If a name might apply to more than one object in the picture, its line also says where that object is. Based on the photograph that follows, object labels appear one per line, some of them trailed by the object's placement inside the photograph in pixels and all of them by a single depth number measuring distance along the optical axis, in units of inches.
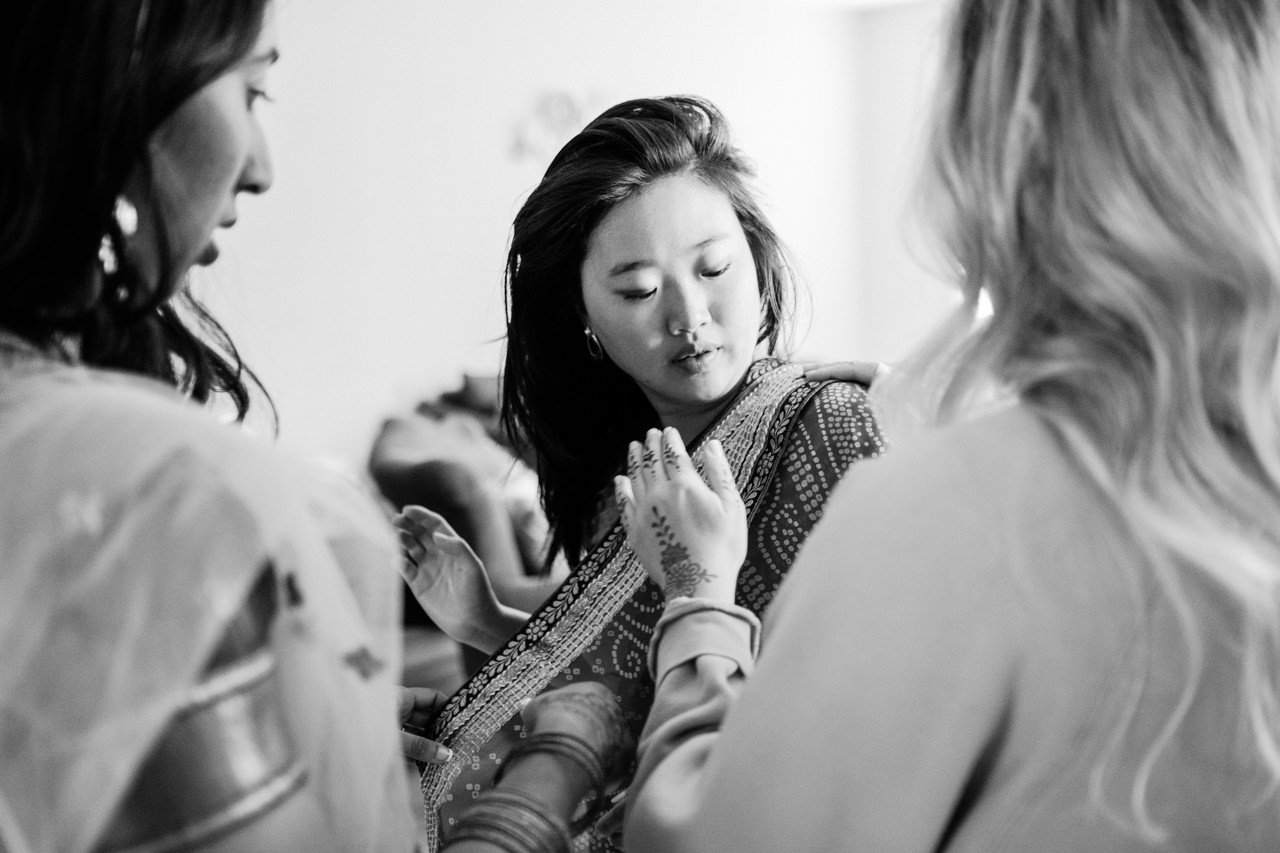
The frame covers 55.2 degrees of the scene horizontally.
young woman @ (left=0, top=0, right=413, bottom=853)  24.1
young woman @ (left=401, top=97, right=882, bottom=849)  52.7
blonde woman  26.8
